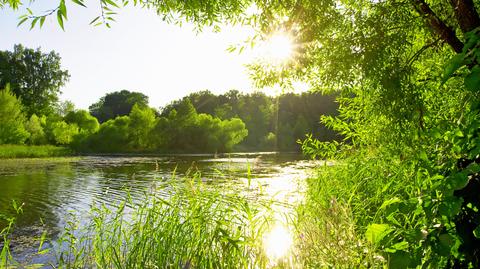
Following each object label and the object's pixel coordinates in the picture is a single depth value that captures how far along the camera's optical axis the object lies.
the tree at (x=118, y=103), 92.06
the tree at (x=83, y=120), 61.22
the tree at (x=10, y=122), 40.22
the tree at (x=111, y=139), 54.66
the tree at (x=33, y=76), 63.28
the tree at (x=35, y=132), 47.79
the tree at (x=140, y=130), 56.50
